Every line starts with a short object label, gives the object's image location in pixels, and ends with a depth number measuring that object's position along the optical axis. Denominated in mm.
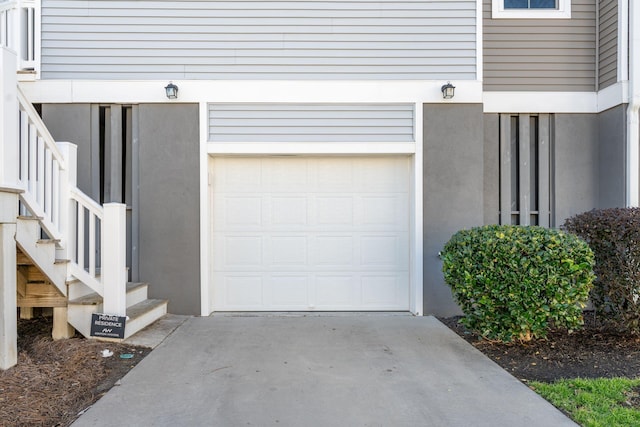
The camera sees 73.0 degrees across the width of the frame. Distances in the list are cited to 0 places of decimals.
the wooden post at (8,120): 3590
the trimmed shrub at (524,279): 4074
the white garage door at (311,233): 5898
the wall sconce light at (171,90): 5441
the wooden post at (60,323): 4449
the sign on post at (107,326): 4348
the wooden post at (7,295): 3621
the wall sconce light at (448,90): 5512
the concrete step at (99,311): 4441
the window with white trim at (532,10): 6137
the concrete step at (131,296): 4457
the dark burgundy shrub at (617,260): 4262
